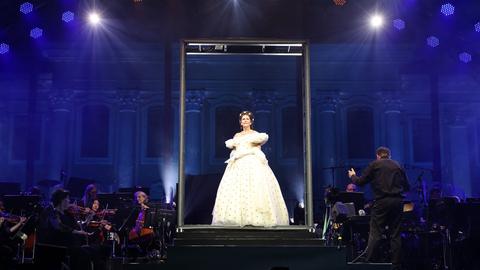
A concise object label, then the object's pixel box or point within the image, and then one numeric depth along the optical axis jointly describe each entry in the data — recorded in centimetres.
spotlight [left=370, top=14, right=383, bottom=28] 1422
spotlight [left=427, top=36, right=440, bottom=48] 1459
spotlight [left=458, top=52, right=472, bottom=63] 1496
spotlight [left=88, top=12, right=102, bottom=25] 1433
